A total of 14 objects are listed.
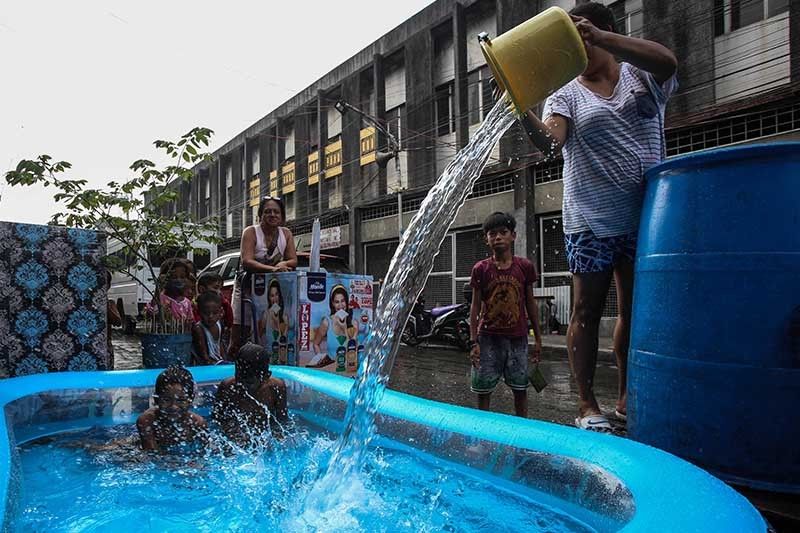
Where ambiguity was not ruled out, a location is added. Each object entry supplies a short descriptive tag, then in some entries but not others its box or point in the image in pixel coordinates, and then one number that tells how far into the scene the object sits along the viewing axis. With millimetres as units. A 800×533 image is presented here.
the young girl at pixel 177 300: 4312
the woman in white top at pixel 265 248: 4477
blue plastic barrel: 1711
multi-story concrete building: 9188
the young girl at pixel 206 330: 4438
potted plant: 4090
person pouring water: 2475
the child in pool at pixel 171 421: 2844
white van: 12880
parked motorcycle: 9117
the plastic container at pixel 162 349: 4086
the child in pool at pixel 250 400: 3053
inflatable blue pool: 1396
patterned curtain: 3861
